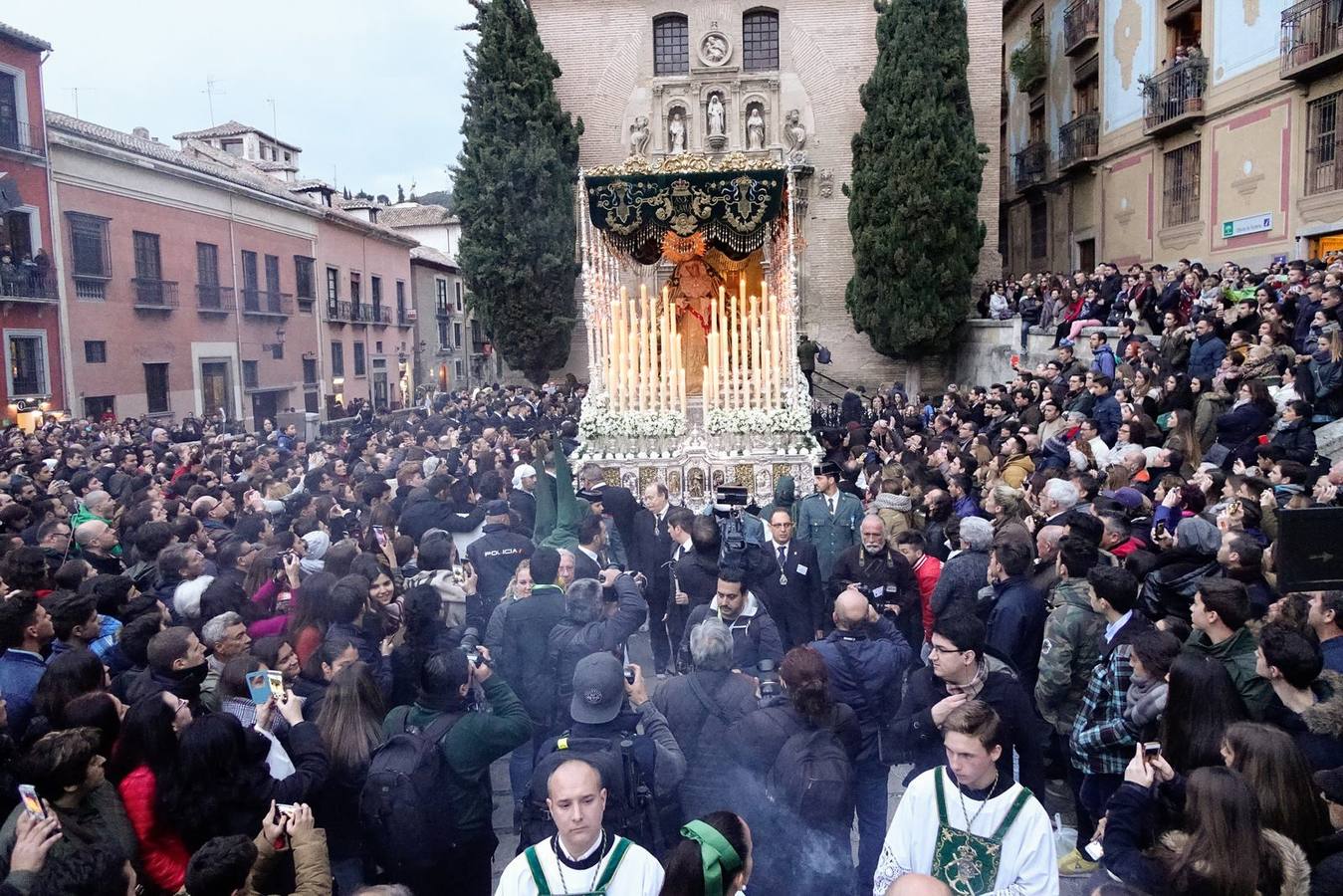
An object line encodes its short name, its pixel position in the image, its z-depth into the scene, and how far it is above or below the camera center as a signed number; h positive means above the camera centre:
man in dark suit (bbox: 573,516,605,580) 5.28 -1.06
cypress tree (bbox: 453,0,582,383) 19.17 +3.91
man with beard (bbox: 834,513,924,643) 5.01 -1.14
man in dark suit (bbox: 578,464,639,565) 6.96 -0.99
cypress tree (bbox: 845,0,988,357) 17.86 +3.62
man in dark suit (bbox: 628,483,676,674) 6.23 -1.26
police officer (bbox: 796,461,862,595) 6.34 -1.08
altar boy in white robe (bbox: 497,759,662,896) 2.35 -1.24
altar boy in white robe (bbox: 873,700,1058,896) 2.43 -1.24
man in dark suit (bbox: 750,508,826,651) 5.44 -1.28
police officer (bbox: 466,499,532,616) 5.48 -1.08
